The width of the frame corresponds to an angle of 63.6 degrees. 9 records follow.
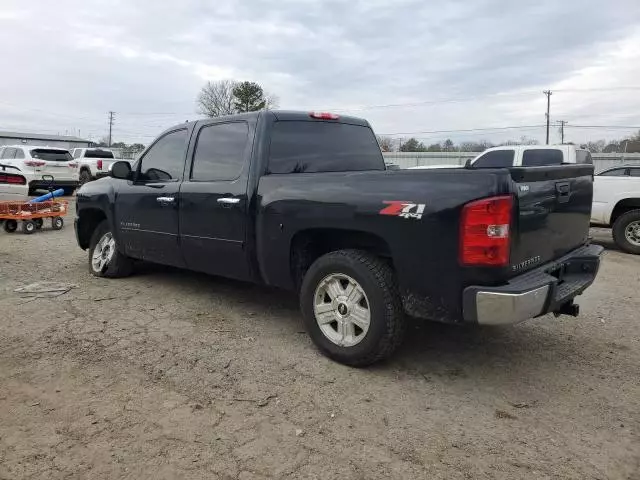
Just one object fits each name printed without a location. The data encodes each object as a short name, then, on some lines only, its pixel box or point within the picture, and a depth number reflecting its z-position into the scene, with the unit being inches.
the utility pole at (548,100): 2320.4
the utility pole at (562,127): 2533.5
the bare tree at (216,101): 2348.2
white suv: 666.8
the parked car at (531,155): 394.0
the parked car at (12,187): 447.5
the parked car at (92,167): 933.2
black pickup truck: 120.9
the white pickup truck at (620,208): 360.2
